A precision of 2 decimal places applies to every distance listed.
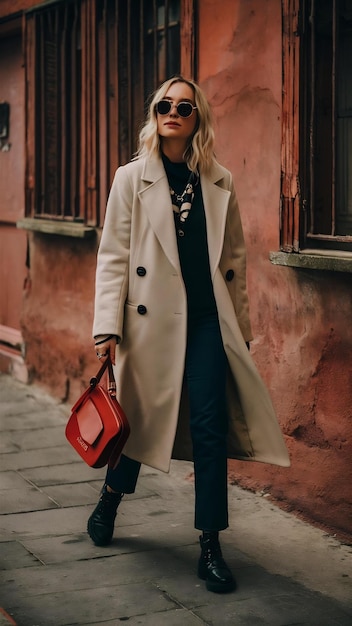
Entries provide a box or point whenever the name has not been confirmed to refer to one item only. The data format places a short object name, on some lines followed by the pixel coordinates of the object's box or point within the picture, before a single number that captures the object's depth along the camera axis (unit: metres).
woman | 4.43
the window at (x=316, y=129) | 5.25
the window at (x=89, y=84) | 6.82
